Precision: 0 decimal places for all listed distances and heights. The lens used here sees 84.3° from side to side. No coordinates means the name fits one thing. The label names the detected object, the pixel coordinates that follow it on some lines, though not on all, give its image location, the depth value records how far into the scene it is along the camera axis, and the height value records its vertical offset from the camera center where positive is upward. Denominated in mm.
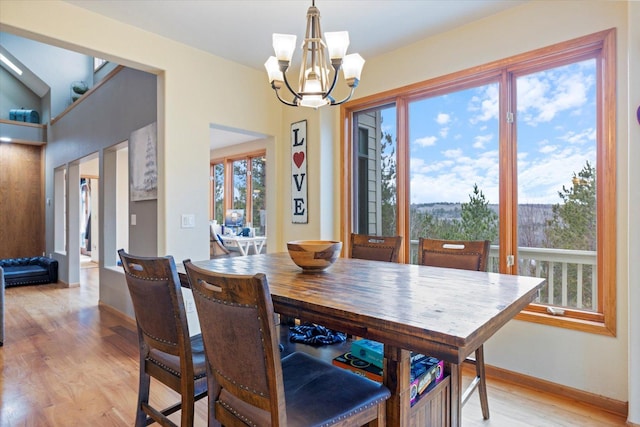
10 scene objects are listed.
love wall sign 3736 +465
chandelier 1901 +863
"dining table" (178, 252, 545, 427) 949 -296
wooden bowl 1761 -192
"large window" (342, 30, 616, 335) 2260 +356
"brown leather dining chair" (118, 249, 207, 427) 1388 -502
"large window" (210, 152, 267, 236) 7367 +625
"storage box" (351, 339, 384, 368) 1525 -601
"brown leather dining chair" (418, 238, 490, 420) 1994 -262
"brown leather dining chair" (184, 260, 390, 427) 976 -502
